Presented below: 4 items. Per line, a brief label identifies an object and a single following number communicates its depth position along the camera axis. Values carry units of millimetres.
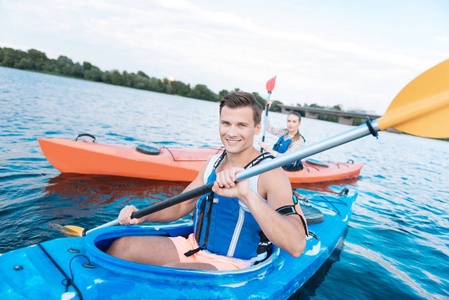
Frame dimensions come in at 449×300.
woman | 5891
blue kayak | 1661
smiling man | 1807
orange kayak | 5359
